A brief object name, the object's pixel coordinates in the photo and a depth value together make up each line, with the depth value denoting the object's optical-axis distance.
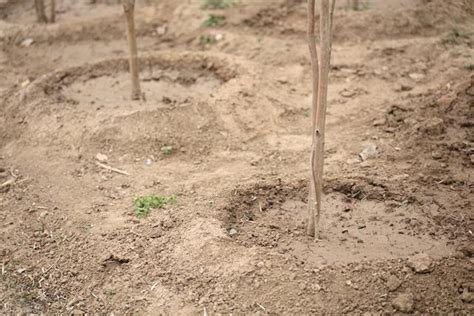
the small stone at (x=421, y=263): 3.62
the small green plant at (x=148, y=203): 4.48
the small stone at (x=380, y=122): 5.68
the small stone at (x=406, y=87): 6.35
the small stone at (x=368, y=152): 5.14
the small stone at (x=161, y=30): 8.14
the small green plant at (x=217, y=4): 8.16
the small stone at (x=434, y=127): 5.28
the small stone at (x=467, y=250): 3.77
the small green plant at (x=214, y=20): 7.87
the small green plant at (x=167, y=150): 5.43
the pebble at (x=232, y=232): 4.14
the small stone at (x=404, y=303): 3.38
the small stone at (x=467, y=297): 3.41
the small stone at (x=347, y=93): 6.33
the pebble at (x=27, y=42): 7.91
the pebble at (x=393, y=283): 3.52
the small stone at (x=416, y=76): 6.53
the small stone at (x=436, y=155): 4.95
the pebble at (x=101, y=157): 5.32
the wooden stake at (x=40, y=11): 8.37
